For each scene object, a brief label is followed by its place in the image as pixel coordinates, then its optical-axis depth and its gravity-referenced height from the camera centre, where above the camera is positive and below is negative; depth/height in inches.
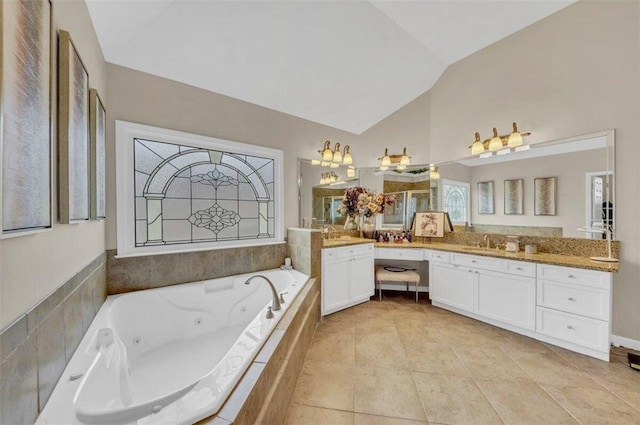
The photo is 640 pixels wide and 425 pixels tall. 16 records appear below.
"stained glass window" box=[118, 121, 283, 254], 91.6 +6.8
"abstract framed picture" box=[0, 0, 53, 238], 28.0 +12.1
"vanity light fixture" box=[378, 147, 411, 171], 149.6 +30.5
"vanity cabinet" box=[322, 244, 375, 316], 118.6 -33.0
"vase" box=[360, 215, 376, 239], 151.6 -10.0
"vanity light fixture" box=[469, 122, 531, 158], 112.8 +32.0
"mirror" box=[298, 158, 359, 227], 135.5 +10.8
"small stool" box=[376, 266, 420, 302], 132.9 -35.0
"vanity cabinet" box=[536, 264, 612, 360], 83.3 -34.1
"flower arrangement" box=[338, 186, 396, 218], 142.3 +5.2
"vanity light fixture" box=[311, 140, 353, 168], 140.6 +31.6
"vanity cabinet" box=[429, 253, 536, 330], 99.7 -34.1
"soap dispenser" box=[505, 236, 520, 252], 112.0 -14.8
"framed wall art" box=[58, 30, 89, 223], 44.9 +15.2
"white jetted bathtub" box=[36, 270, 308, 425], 37.0 -30.5
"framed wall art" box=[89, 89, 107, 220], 63.6 +15.5
